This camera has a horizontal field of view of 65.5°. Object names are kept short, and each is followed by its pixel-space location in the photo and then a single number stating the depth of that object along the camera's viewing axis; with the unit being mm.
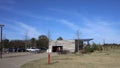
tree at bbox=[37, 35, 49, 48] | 49693
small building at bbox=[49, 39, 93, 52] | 32710
